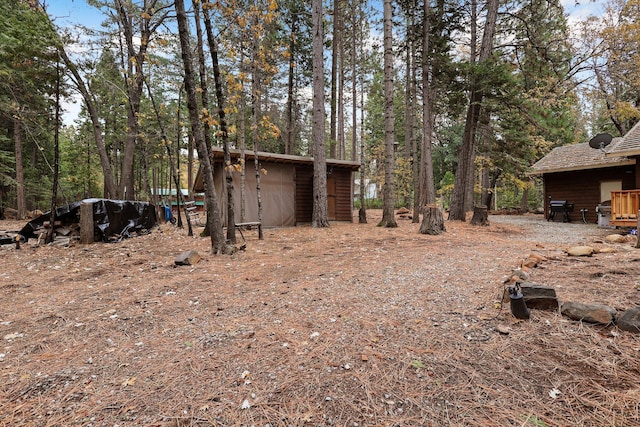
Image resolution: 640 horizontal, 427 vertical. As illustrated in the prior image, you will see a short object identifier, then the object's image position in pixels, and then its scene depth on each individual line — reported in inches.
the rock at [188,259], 187.9
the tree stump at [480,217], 396.8
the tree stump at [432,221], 299.1
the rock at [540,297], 95.1
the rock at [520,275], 121.7
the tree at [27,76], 336.2
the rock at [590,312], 84.3
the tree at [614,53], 365.4
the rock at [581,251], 171.5
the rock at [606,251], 180.9
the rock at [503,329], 83.9
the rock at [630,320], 79.1
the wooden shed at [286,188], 409.4
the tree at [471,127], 364.8
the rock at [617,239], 241.4
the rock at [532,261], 147.8
